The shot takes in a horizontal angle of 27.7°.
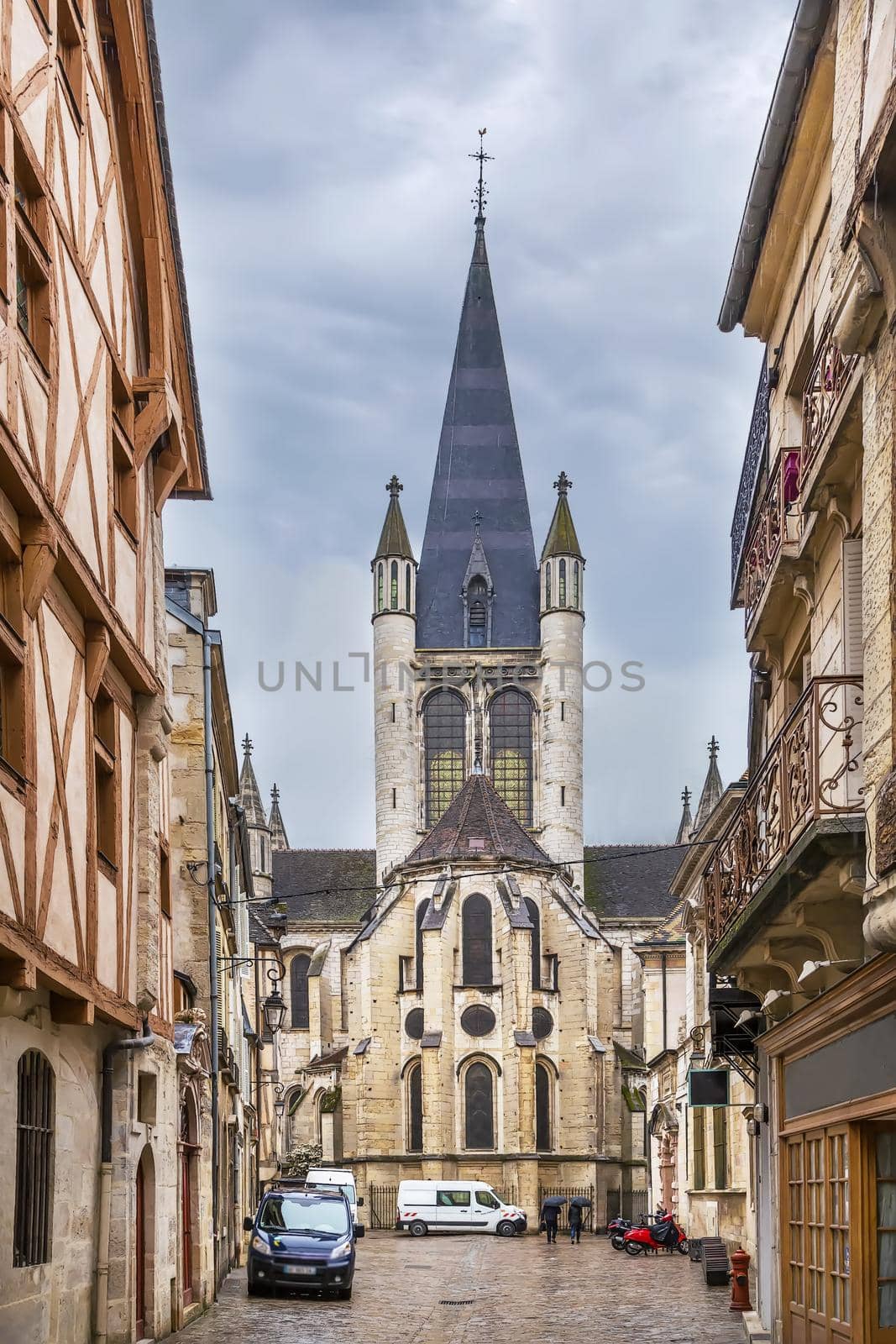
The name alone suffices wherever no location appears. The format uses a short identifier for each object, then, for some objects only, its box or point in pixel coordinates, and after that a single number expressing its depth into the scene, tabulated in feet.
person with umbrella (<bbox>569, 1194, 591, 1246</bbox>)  135.33
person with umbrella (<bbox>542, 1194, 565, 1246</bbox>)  131.75
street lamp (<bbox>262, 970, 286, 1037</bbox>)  90.58
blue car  70.08
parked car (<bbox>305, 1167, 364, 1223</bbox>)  132.26
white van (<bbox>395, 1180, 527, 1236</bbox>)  141.59
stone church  173.27
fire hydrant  60.75
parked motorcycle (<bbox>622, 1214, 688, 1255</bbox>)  104.73
